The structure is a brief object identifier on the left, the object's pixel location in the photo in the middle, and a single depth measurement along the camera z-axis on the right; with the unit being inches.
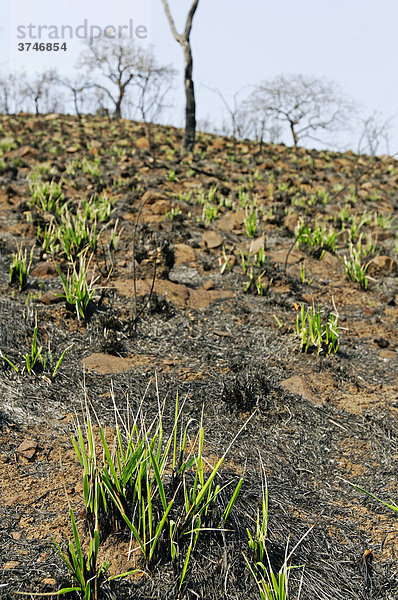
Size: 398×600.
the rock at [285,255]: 219.3
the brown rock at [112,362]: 115.9
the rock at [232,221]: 266.5
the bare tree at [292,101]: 1189.1
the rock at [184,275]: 187.8
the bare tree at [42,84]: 1054.7
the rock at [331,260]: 221.3
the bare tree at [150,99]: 525.3
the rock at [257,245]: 218.2
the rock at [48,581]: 58.8
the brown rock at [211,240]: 227.4
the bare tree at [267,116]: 1145.4
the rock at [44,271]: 170.4
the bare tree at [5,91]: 1208.4
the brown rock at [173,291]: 162.9
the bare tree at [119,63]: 1200.2
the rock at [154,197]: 277.3
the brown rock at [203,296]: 164.4
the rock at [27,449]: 81.7
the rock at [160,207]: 264.7
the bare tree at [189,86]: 547.8
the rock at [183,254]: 207.8
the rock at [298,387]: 114.2
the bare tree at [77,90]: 811.1
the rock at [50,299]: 146.9
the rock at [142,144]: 553.1
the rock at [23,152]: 416.7
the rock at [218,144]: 620.0
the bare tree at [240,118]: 563.2
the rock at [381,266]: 211.3
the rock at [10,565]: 59.9
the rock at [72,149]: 460.1
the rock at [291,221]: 269.7
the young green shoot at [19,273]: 151.9
